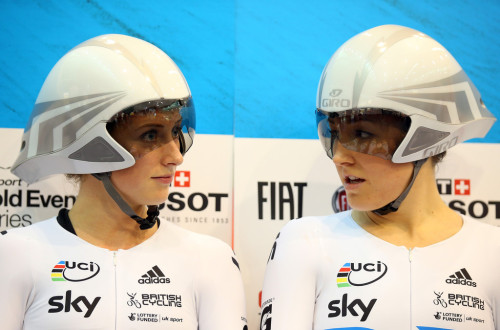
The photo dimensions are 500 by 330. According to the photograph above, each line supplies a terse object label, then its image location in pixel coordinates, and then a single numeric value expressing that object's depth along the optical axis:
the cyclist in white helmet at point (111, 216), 5.09
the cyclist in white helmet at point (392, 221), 5.18
